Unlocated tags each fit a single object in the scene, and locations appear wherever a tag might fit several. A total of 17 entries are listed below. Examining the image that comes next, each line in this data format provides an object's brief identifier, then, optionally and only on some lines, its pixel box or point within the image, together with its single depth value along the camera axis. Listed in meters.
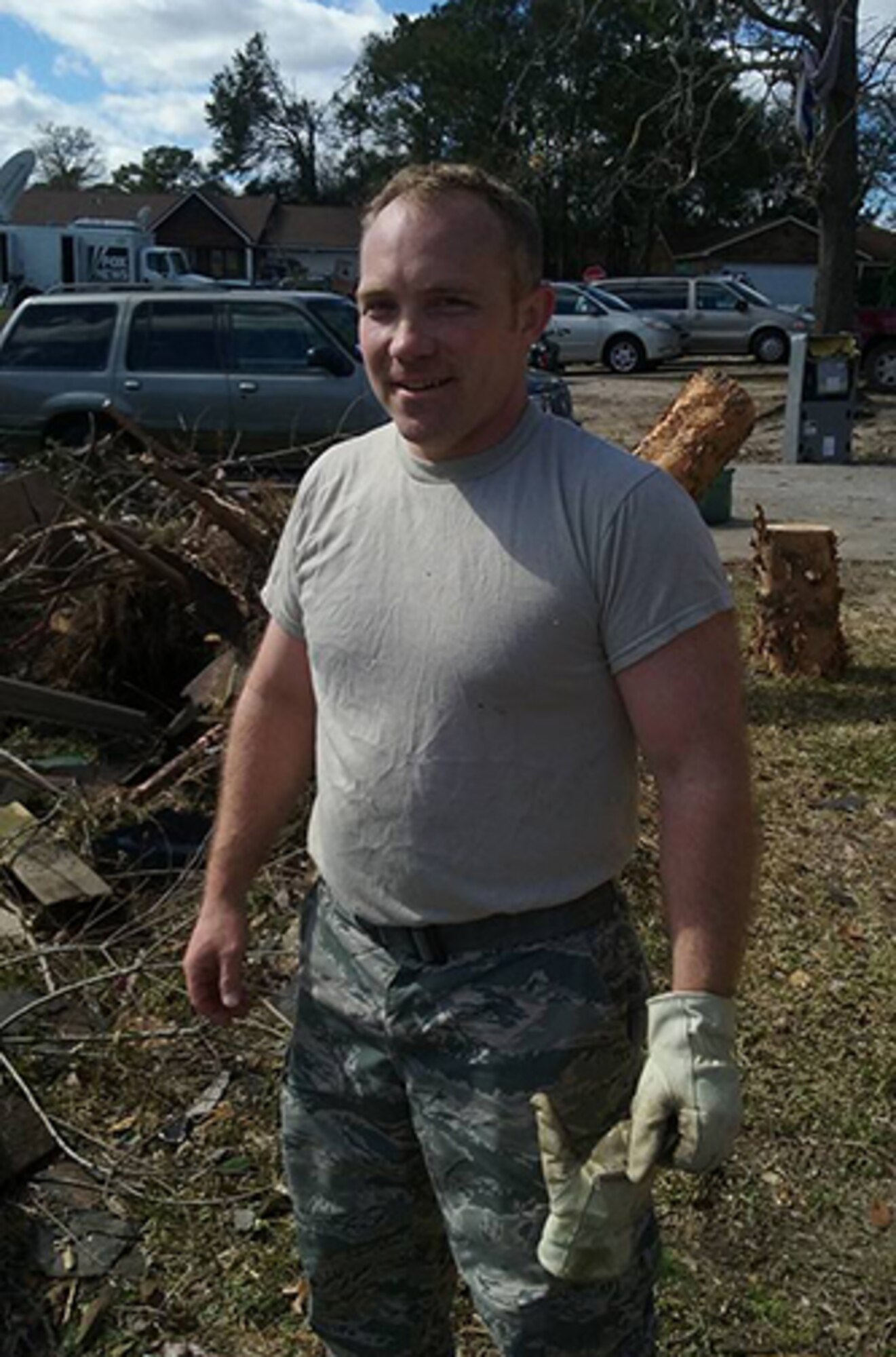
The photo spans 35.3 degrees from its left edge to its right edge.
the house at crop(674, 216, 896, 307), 57.78
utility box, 14.32
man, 1.69
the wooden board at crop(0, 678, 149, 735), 5.30
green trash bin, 11.16
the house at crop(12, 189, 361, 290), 65.94
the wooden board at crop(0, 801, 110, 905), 4.25
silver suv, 11.18
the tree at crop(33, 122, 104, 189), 87.12
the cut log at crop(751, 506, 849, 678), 6.82
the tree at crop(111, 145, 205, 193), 91.00
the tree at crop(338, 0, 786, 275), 20.03
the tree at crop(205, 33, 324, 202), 85.94
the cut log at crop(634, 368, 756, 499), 6.39
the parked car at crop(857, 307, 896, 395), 22.02
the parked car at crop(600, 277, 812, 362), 29.44
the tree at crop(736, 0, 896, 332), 19.00
